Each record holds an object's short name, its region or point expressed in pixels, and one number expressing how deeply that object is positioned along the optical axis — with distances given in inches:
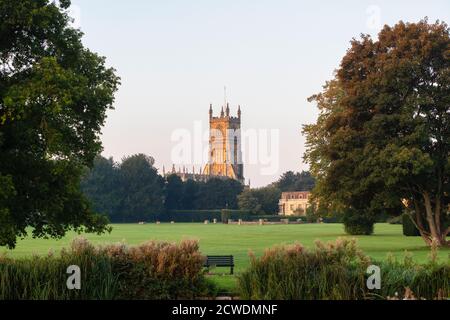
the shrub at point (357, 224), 2063.2
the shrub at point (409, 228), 2015.3
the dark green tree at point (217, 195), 5088.6
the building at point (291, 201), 6628.9
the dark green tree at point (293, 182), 7076.8
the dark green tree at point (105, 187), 4429.1
